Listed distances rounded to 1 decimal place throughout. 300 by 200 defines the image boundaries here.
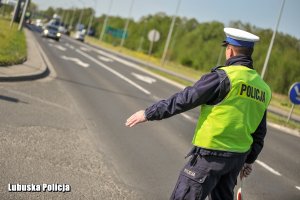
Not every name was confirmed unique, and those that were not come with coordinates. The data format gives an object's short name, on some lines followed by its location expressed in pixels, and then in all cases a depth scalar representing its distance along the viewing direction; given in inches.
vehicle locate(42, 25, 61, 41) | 1963.7
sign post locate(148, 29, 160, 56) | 1338.6
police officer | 132.6
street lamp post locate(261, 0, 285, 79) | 991.9
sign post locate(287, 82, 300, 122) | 694.5
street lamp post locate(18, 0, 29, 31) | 1214.9
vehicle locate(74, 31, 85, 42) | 2951.3
